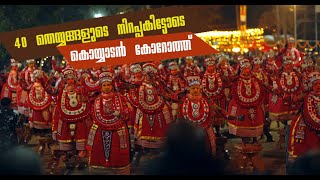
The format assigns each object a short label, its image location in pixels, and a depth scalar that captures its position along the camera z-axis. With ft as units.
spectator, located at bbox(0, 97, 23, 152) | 34.06
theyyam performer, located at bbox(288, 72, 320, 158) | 28.58
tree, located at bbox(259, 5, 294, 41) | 94.60
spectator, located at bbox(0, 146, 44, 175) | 13.71
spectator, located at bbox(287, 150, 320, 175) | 13.78
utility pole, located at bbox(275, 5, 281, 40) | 89.05
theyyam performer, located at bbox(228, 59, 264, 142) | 35.45
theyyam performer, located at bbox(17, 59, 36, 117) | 40.99
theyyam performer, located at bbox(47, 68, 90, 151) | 32.32
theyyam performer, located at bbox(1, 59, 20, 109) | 47.65
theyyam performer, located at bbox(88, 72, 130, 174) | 29.12
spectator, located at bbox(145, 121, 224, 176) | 13.67
